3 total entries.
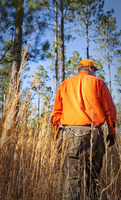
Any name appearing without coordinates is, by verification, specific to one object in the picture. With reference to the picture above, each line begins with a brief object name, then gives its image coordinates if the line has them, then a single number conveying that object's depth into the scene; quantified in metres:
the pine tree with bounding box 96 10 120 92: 11.94
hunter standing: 2.16
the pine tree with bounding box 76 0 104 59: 11.67
